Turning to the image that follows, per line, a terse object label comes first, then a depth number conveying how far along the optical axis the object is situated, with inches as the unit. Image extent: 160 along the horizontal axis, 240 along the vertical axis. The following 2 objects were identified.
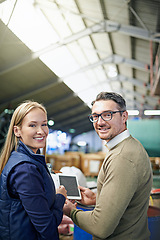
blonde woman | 48.0
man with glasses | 49.3
